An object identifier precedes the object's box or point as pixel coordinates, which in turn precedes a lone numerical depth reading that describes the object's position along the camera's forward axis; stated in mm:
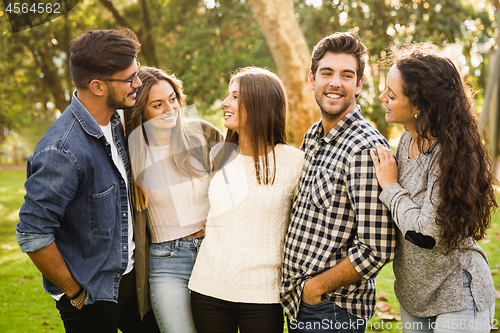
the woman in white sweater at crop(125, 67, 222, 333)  2404
